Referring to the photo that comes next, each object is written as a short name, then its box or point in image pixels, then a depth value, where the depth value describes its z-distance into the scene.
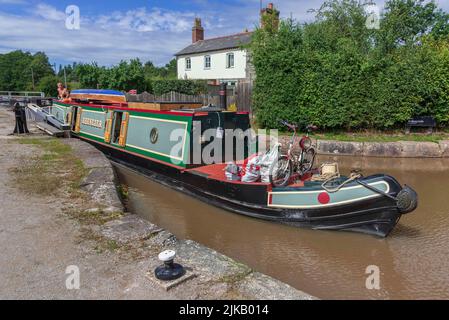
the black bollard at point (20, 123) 11.05
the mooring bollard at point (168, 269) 2.78
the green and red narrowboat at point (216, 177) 4.64
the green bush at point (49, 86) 35.29
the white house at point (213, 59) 24.06
